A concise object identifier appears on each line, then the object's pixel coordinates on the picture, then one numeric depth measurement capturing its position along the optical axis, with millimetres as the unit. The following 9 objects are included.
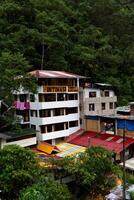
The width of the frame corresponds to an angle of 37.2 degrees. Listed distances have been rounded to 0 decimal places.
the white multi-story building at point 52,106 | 22681
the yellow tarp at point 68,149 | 20708
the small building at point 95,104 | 24524
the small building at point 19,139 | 19860
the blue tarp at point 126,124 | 22380
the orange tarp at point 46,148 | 21417
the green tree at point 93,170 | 15431
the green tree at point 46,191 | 12618
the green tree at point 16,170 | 13955
